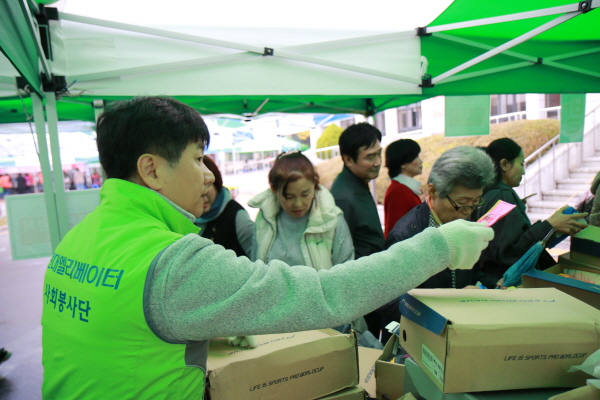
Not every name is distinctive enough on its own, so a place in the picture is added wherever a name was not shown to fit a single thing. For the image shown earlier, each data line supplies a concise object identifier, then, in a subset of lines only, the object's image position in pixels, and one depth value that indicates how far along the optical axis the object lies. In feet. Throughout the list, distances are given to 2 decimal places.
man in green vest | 2.55
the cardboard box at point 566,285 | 4.52
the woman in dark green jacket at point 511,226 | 6.38
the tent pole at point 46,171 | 8.00
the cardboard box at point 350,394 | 4.11
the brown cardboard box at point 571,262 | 5.65
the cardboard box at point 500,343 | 2.89
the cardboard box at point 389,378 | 4.27
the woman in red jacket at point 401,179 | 10.29
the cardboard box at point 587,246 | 5.67
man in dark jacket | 8.23
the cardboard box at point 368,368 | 4.62
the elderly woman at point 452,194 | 5.80
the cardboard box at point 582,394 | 2.62
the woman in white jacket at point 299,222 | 7.15
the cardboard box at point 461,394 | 3.02
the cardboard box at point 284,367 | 3.71
